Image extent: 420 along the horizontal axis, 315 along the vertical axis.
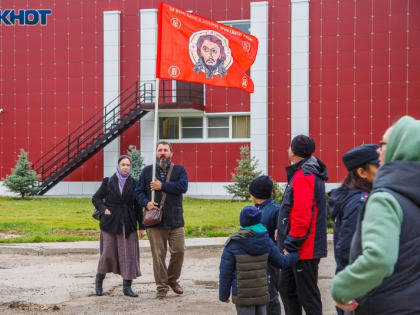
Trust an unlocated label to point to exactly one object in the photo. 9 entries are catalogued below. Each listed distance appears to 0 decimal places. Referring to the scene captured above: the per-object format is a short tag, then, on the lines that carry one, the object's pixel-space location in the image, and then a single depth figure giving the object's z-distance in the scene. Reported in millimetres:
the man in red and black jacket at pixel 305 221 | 6402
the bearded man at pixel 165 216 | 9414
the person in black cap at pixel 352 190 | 5062
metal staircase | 31734
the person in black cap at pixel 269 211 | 6867
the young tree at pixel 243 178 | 28797
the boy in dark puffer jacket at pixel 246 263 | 5910
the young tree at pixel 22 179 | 30250
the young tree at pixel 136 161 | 30422
